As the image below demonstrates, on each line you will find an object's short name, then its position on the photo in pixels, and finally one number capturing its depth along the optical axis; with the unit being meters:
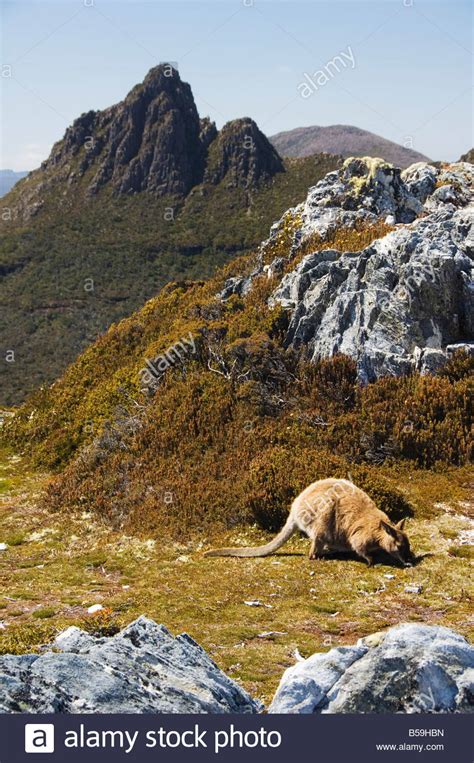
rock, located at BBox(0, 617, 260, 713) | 5.54
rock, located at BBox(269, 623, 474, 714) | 5.69
